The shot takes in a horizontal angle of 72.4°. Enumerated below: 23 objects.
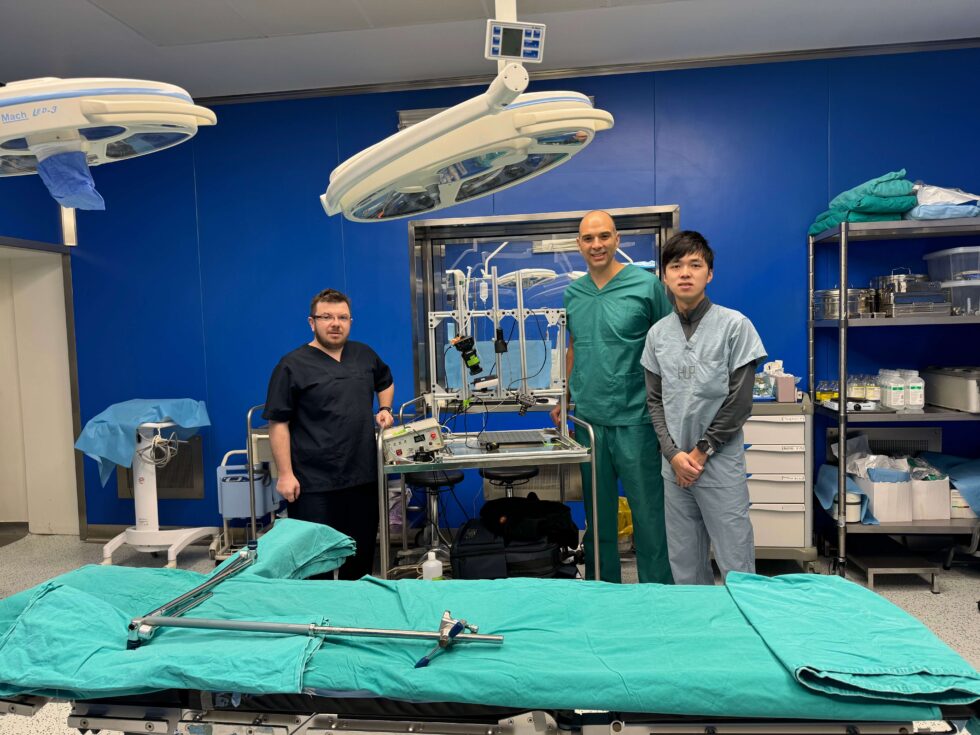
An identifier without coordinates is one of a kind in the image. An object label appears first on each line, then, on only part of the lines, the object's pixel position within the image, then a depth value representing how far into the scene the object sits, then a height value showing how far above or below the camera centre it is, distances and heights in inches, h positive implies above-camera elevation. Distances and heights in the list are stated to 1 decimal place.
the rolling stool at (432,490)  143.0 -34.2
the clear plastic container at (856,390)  141.6 -14.1
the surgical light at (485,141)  45.9 +15.3
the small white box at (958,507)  135.7 -37.7
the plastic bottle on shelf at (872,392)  141.5 -14.5
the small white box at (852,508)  136.6 -37.5
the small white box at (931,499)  135.6 -35.9
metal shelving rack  131.6 -0.1
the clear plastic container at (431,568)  107.6 -37.9
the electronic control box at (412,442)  112.6 -18.2
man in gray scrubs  97.3 -11.2
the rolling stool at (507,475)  139.4 -30.1
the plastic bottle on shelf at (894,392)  137.2 -14.2
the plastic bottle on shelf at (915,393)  136.3 -14.5
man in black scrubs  116.1 -16.2
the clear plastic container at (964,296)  134.5 +5.1
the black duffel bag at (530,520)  118.0 -33.9
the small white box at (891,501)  135.1 -36.0
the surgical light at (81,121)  49.0 +16.8
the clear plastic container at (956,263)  135.9 +12.2
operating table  49.9 -26.9
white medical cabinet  136.9 -31.4
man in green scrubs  112.3 -10.2
